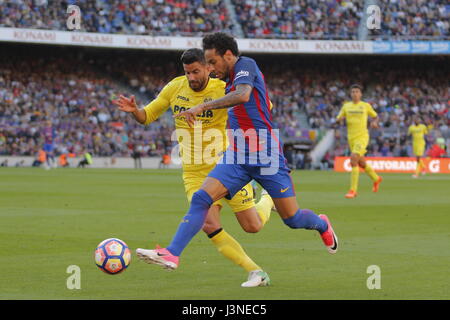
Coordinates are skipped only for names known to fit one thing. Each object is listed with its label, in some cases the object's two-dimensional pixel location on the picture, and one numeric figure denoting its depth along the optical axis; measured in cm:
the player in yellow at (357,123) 4197
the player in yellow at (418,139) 6944
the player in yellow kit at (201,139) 1614
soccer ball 1511
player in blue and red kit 1500
